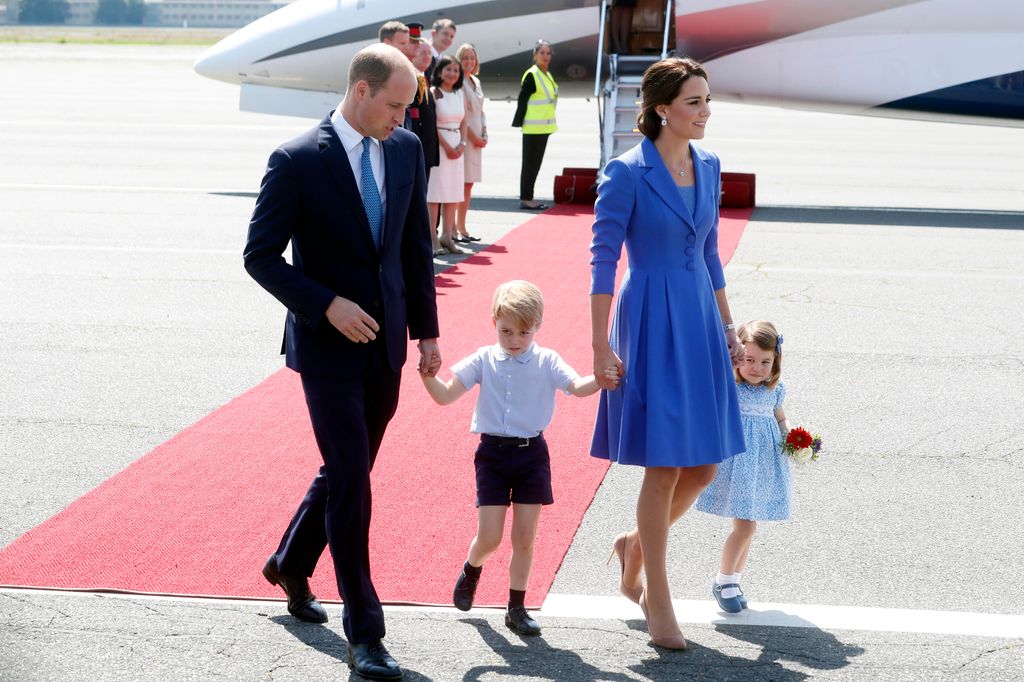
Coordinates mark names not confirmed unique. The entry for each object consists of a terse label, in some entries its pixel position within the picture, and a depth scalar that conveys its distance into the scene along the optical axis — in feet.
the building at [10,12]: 592.19
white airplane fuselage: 47.73
